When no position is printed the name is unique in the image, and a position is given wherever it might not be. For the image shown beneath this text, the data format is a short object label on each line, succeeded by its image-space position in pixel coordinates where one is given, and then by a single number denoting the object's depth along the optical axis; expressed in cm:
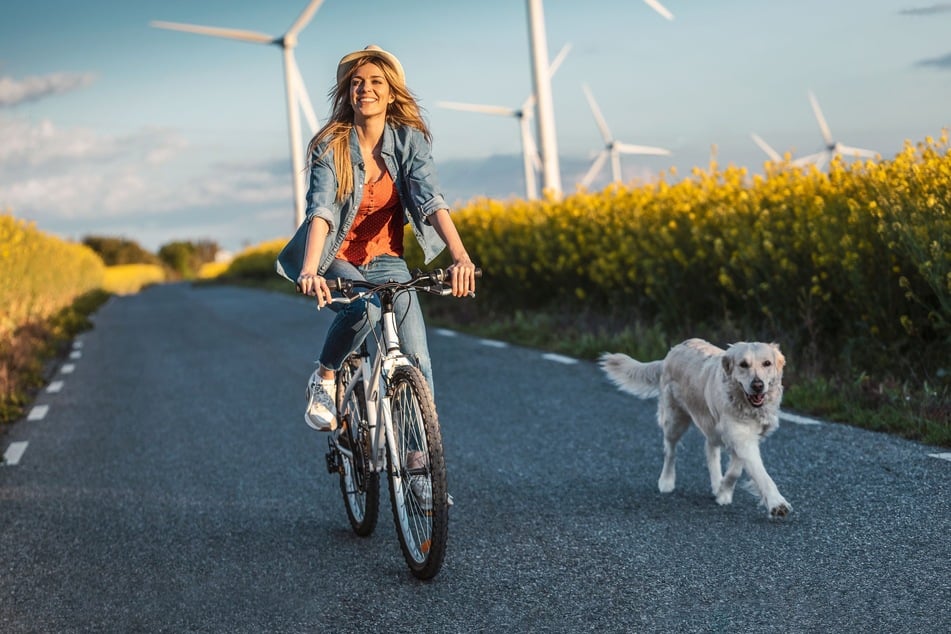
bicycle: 426
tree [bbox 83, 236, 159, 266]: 12131
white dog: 502
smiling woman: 460
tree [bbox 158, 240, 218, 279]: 11131
